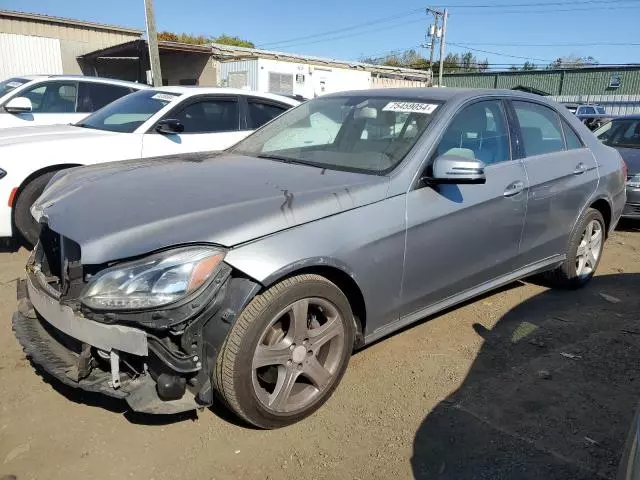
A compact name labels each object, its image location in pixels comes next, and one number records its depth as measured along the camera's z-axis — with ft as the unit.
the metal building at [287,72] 70.44
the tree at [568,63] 172.58
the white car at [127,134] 16.07
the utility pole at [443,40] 121.66
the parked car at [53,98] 22.68
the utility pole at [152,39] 48.34
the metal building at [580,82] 121.39
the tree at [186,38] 144.69
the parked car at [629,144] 22.17
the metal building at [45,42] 70.44
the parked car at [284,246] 7.38
